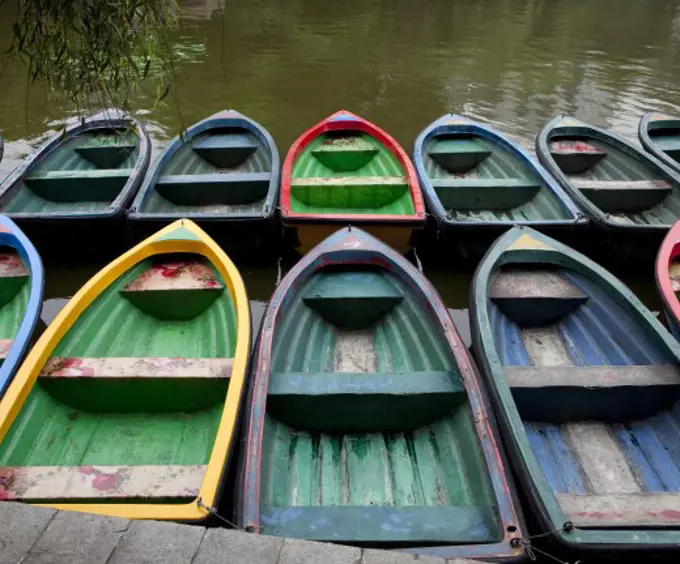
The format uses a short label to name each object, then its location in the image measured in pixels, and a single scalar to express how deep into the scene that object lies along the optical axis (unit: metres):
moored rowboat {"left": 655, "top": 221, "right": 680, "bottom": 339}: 3.80
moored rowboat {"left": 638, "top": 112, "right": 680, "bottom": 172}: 7.02
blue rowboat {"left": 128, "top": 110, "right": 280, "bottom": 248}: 4.72
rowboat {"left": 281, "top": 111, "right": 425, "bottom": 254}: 4.71
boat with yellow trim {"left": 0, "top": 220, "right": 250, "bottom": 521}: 2.54
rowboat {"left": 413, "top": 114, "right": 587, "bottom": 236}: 4.89
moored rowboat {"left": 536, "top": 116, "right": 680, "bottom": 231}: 5.58
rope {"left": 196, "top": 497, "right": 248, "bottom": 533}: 2.25
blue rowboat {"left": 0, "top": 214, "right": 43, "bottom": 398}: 3.76
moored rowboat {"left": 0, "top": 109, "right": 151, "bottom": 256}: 4.75
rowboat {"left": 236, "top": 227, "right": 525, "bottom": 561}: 2.35
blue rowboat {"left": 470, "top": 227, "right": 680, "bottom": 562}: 2.45
